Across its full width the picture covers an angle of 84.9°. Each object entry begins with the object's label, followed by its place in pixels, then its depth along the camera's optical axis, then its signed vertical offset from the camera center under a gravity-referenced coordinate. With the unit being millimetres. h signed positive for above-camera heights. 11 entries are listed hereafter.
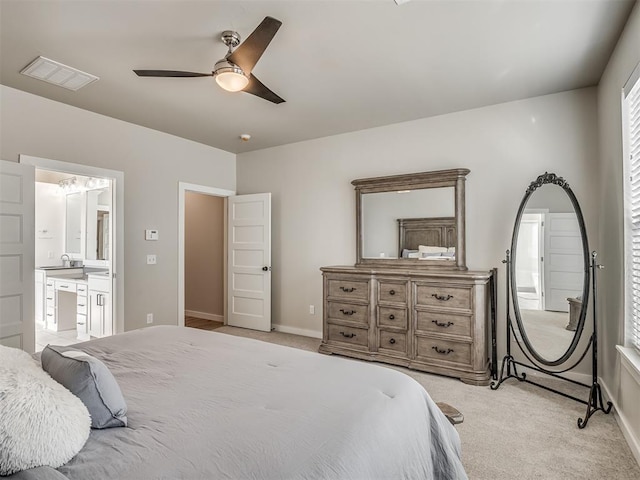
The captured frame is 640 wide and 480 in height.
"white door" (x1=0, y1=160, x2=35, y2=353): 2902 -87
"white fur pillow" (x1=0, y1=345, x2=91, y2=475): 822 -455
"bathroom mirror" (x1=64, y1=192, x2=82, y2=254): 5734 +345
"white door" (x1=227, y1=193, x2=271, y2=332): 4907 -246
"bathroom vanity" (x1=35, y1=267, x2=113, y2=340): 4125 -764
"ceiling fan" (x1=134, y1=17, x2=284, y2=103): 1922 +1129
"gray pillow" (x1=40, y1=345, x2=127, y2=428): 1090 -455
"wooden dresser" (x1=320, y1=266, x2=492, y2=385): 3121 -738
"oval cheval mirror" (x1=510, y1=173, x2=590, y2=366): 2848 -237
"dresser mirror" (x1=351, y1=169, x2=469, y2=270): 3623 +260
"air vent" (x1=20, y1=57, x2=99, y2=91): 2678 +1382
